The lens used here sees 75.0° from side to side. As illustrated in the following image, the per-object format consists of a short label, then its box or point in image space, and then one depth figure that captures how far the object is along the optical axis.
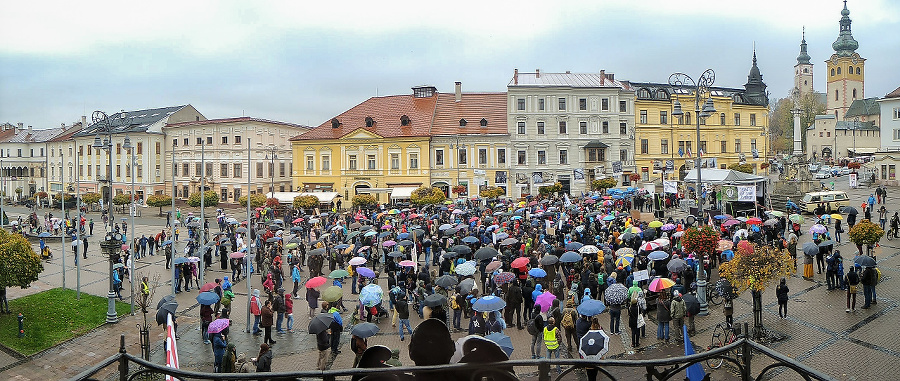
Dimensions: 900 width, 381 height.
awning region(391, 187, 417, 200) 51.92
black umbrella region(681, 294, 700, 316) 14.59
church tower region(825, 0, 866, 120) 119.31
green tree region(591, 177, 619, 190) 47.97
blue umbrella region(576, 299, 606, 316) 13.25
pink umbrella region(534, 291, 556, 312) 14.51
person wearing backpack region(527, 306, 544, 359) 13.41
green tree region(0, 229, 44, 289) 18.81
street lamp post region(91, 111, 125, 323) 18.88
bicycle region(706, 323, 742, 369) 12.52
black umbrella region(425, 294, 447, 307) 14.34
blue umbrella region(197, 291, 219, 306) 16.00
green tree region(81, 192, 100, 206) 56.59
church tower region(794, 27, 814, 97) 137.50
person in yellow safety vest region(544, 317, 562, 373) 12.61
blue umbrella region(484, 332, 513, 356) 10.29
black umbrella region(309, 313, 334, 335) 13.15
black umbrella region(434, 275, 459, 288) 16.83
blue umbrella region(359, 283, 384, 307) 16.02
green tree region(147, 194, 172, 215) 52.28
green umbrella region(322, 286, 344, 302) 15.60
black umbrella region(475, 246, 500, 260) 21.06
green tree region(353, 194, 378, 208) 48.28
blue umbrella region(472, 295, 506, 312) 14.12
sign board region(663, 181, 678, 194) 35.12
